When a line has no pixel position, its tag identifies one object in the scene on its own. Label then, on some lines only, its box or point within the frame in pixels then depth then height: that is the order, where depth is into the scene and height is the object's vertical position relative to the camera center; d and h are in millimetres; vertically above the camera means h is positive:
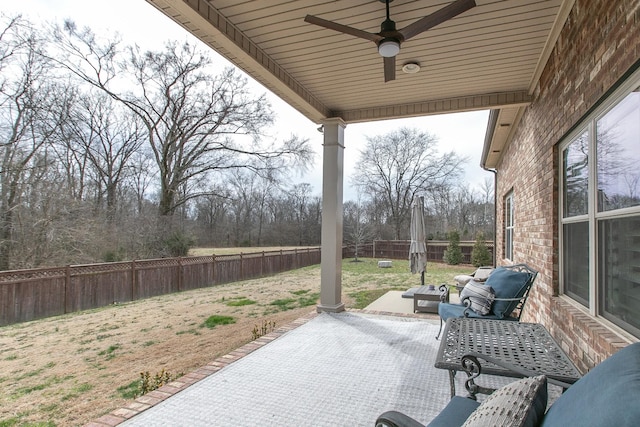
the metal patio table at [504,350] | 1794 -715
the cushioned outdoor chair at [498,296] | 3492 -658
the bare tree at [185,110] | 13117 +4876
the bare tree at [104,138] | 11508 +3056
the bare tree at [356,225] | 20938 +219
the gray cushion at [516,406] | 1011 -527
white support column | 5352 +169
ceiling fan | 2443 +1465
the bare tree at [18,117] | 8070 +2616
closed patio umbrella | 7426 -265
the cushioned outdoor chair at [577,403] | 693 -432
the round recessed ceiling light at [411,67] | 3661 +1686
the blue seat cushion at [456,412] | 1473 -810
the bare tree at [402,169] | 24109 +4195
